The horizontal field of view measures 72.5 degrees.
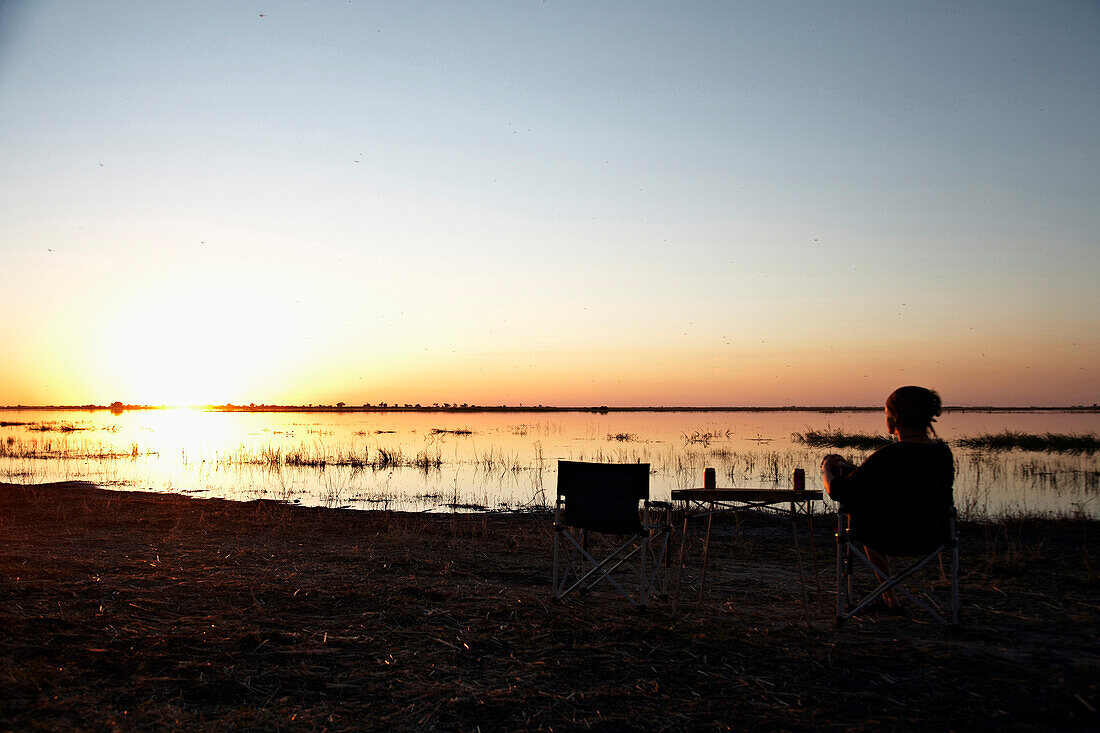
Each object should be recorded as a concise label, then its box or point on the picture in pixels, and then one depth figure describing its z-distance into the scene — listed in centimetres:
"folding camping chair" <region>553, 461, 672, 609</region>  502
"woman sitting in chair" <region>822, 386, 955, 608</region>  437
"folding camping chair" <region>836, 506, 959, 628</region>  429
